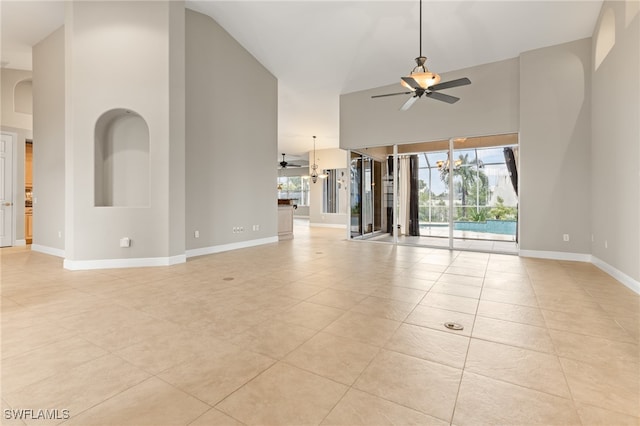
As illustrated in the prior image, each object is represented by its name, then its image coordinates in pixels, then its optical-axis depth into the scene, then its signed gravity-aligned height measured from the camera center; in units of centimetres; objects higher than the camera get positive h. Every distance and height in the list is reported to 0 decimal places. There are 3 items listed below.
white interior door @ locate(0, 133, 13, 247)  690 +47
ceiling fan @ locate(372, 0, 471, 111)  405 +182
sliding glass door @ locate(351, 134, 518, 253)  749 +48
